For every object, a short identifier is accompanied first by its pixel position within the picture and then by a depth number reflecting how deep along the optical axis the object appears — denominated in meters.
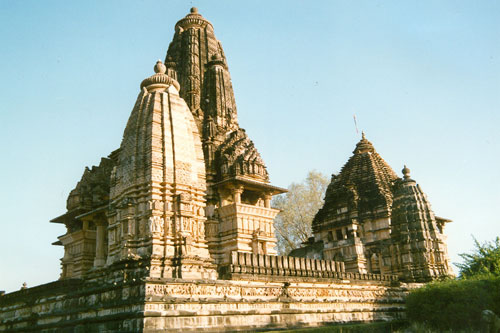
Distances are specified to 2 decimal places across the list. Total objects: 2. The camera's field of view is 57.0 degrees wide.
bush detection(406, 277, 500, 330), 15.15
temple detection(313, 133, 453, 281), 21.61
